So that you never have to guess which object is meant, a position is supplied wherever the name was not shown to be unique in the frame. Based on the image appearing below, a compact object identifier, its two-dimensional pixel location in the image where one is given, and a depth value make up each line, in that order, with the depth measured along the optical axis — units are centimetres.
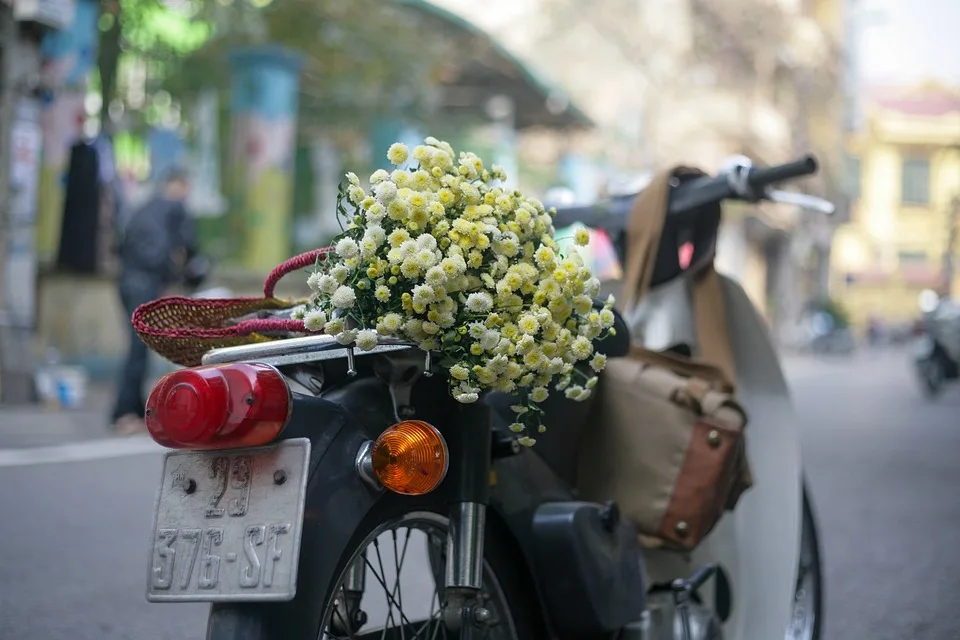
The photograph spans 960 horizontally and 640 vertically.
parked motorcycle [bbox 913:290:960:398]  1630
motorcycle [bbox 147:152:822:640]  185
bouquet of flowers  200
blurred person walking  911
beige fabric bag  267
